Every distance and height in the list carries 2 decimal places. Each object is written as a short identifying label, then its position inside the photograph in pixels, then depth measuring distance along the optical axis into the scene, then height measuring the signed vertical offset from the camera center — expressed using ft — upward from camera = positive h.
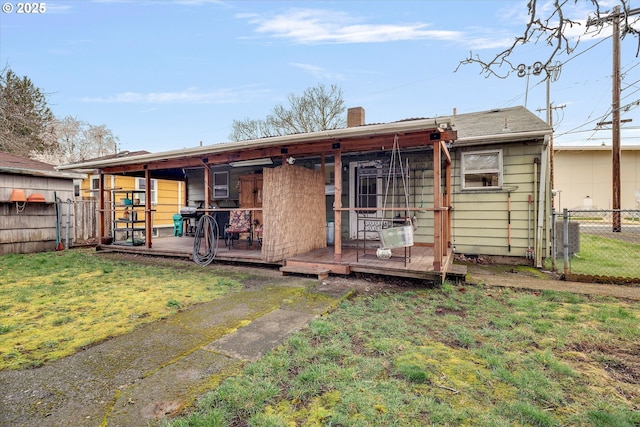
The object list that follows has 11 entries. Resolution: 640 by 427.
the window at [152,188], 41.78 +3.25
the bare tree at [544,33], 7.10 +4.44
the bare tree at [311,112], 55.88 +18.71
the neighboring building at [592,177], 58.75 +6.47
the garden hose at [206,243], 20.80 -2.29
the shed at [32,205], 25.18 +0.56
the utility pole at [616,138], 32.03 +7.93
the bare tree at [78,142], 58.90 +14.38
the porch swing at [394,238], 14.28 -1.36
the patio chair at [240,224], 23.67 -1.09
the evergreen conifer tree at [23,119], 36.82 +13.19
